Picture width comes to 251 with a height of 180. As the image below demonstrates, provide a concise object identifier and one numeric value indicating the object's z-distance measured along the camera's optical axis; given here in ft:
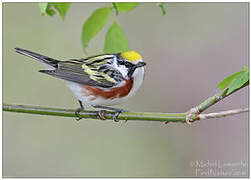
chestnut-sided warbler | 25.95
